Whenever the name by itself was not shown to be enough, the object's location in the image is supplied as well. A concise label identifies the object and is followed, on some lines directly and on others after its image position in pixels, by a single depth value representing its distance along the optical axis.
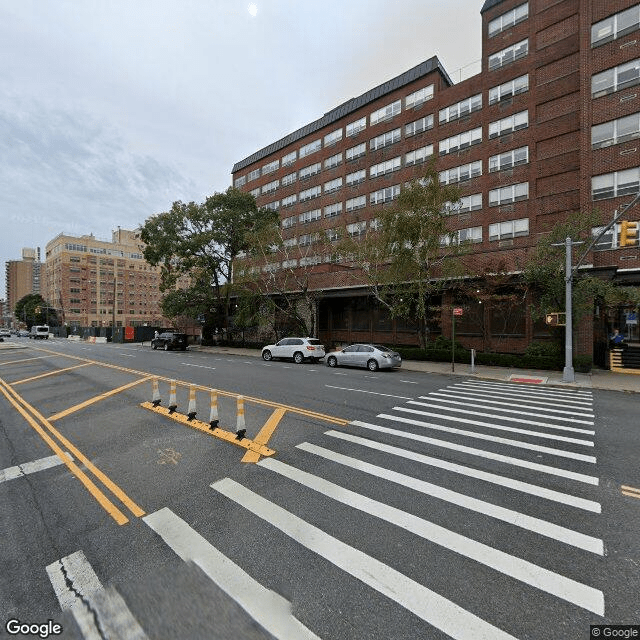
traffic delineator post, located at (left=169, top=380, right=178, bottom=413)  9.19
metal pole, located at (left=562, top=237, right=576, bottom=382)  15.61
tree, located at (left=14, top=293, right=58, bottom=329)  98.94
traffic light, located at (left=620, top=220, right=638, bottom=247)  11.38
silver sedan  19.44
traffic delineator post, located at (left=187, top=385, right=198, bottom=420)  8.46
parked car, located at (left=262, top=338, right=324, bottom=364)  23.83
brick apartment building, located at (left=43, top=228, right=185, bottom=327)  104.94
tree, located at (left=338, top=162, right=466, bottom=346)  21.27
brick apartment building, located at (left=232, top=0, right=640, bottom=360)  22.05
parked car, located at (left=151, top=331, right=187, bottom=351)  35.66
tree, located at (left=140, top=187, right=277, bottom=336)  36.44
